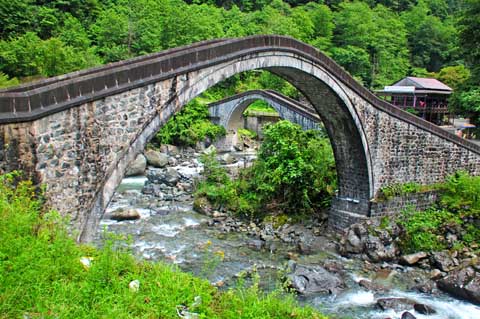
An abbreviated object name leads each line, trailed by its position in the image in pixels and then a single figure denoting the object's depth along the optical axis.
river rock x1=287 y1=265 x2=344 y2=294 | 10.45
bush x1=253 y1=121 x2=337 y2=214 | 14.88
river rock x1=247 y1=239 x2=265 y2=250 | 13.27
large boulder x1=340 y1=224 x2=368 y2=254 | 13.05
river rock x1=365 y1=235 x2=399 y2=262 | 12.55
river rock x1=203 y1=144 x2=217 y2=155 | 28.94
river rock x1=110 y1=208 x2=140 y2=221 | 15.27
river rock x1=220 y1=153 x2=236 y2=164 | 25.32
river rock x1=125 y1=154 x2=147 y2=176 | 22.09
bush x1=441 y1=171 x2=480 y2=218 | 13.87
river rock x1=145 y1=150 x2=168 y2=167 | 24.09
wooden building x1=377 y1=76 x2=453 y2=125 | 29.94
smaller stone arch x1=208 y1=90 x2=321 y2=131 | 21.30
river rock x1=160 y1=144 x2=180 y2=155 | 27.69
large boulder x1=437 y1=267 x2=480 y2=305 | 10.18
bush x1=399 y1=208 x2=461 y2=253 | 12.91
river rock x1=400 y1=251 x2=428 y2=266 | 12.29
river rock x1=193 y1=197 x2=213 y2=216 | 16.27
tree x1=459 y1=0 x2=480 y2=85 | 16.89
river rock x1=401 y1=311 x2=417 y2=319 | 8.89
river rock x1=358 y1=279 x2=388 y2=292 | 10.80
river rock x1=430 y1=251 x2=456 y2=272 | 11.89
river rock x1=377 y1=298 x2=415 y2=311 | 9.70
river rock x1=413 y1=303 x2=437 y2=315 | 9.55
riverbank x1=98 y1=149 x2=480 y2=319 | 10.04
